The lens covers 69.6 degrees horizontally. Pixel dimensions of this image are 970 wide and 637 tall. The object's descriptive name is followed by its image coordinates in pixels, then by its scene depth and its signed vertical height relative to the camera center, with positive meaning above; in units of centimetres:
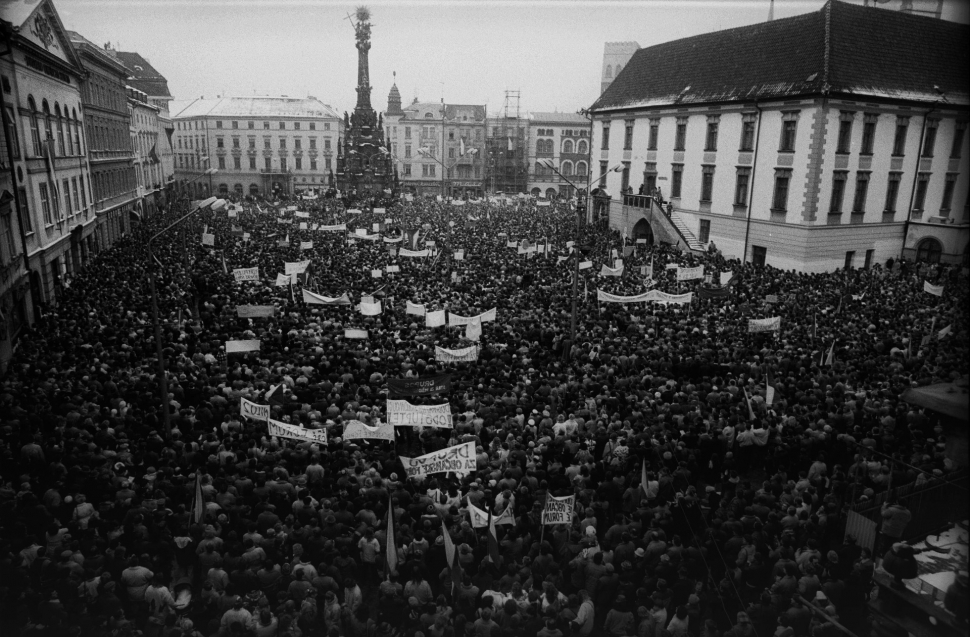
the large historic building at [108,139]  4006 +29
